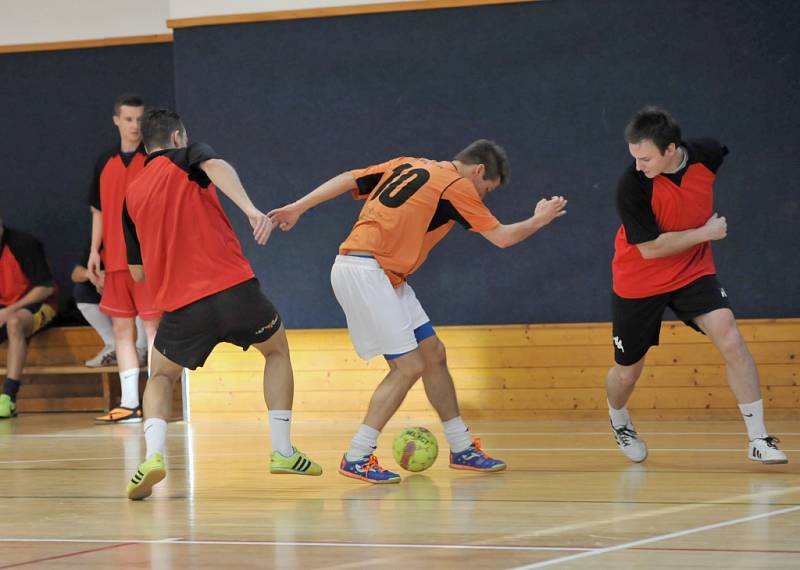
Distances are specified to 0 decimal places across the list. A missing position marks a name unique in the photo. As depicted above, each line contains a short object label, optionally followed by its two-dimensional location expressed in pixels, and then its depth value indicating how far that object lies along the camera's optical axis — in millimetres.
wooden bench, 16920
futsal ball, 9733
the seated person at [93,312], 16129
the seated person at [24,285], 16459
